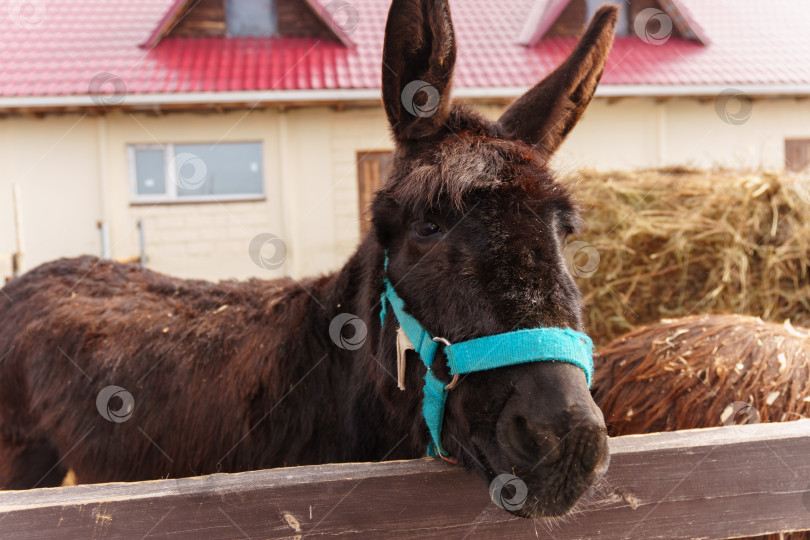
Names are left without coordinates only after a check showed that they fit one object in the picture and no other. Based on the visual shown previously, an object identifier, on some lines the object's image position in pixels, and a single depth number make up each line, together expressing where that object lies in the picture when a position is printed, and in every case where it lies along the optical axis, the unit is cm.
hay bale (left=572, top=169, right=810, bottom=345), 441
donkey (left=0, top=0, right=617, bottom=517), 141
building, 1020
